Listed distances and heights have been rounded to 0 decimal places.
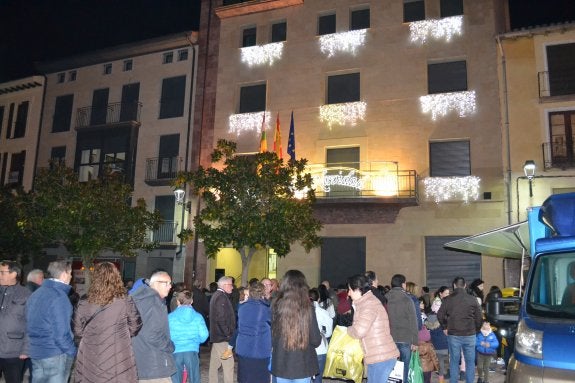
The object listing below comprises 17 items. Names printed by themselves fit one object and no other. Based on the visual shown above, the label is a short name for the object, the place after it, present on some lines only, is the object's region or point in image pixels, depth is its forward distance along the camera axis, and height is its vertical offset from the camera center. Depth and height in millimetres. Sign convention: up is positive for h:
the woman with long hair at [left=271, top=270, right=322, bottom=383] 5207 -769
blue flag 19930 +4761
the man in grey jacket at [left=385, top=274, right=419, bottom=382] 7844 -915
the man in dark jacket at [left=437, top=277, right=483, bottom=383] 8391 -992
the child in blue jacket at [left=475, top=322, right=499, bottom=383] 9166 -1448
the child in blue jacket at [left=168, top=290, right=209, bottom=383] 6719 -1005
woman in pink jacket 5977 -812
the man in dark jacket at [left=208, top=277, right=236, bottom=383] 7684 -1030
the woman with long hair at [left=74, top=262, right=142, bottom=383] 4504 -690
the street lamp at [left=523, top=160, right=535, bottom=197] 15703 +3211
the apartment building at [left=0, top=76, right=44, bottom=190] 28359 +7323
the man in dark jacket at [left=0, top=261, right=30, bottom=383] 6168 -934
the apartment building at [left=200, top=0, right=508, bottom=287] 18391 +5650
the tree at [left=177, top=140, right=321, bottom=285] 15852 +1833
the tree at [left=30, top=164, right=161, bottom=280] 19234 +1596
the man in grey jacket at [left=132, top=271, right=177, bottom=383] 5125 -882
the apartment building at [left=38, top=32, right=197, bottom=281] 23516 +6893
